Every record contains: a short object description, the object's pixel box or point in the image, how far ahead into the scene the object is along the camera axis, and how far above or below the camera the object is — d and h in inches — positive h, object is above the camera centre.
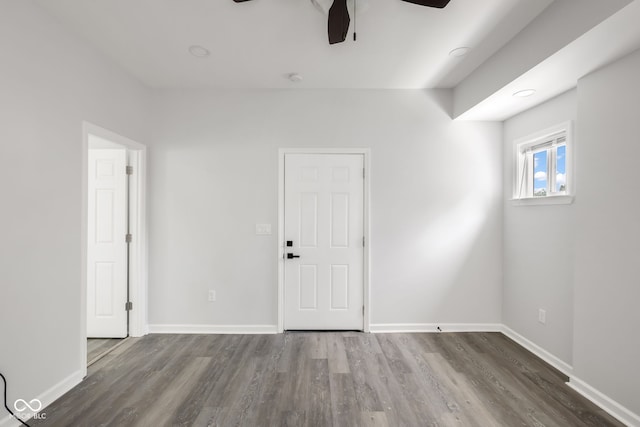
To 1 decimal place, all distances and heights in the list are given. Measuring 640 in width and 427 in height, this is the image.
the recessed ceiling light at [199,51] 92.6 +55.3
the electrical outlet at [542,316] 101.1 -36.9
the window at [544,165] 96.4 +19.7
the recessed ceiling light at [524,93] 92.8 +41.9
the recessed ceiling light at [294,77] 110.7 +55.4
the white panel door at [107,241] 116.0 -11.8
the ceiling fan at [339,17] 60.4 +45.9
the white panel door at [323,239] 124.0 -11.2
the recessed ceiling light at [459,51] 92.3 +55.4
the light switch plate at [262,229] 123.3 -6.8
